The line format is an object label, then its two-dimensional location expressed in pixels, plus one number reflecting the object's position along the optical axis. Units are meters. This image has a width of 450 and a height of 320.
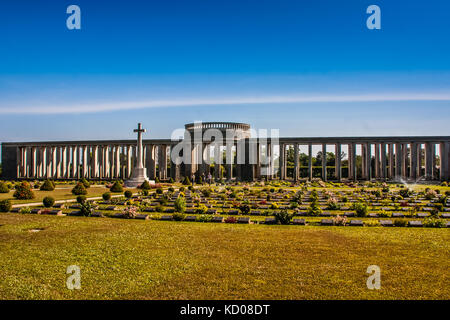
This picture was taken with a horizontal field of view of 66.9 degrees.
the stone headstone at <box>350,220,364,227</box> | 17.28
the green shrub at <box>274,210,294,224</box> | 17.48
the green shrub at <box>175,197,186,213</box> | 21.07
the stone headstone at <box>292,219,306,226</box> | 17.62
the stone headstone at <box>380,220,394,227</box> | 17.09
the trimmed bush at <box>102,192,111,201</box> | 28.09
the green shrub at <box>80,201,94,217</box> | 20.31
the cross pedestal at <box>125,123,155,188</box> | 47.97
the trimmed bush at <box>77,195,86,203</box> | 24.42
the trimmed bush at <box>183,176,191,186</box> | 52.99
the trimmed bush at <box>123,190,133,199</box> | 30.30
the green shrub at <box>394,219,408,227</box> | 16.89
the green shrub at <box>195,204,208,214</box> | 21.86
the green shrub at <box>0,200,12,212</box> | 21.66
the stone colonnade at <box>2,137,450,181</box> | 65.06
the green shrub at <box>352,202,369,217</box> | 20.22
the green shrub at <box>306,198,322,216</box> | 20.91
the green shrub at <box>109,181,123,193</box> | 38.72
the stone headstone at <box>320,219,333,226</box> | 17.36
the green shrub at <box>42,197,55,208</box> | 23.19
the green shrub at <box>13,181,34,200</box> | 29.89
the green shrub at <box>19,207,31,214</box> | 21.27
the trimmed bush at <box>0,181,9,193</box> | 36.66
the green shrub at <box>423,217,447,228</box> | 16.64
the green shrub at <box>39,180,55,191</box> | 41.15
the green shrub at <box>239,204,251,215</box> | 21.72
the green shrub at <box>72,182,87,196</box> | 33.16
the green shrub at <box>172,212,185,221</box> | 18.92
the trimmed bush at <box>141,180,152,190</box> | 42.53
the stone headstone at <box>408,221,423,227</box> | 16.89
